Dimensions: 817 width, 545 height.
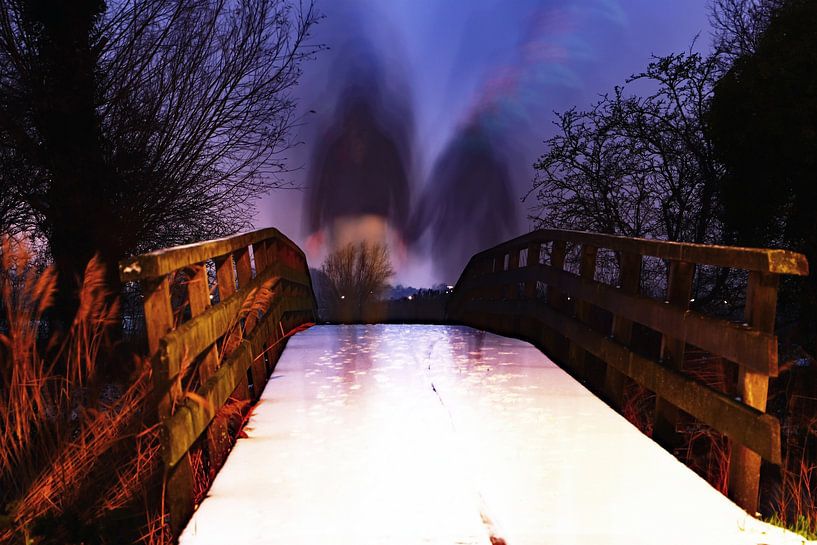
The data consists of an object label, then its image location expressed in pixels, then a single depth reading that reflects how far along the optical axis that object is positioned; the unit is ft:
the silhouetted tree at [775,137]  47.42
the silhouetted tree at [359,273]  275.51
